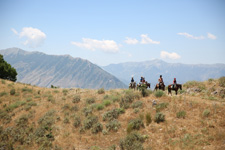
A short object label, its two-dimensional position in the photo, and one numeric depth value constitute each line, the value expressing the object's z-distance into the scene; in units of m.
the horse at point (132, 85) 29.09
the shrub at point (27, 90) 29.42
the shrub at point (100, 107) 19.28
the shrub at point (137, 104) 17.79
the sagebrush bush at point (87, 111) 18.46
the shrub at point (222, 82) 26.87
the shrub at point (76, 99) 23.00
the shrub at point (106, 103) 20.05
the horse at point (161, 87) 23.41
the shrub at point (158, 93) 19.59
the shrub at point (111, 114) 16.67
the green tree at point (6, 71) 55.69
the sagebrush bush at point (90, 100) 22.13
